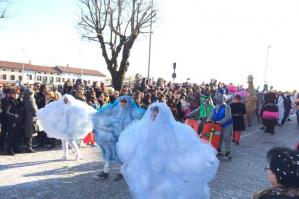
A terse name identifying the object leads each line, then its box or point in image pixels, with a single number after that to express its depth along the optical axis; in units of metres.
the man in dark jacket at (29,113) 10.95
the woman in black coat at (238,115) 13.56
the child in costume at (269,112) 17.73
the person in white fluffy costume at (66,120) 9.99
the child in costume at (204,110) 11.64
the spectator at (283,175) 2.74
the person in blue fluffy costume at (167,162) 5.71
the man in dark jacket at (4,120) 10.49
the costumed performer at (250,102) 20.44
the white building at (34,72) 90.81
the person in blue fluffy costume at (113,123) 8.39
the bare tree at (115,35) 27.83
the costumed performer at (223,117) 10.93
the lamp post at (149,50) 28.80
